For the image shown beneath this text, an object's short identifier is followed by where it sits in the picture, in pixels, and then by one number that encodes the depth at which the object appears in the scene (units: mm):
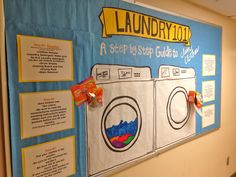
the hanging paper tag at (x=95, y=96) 1456
